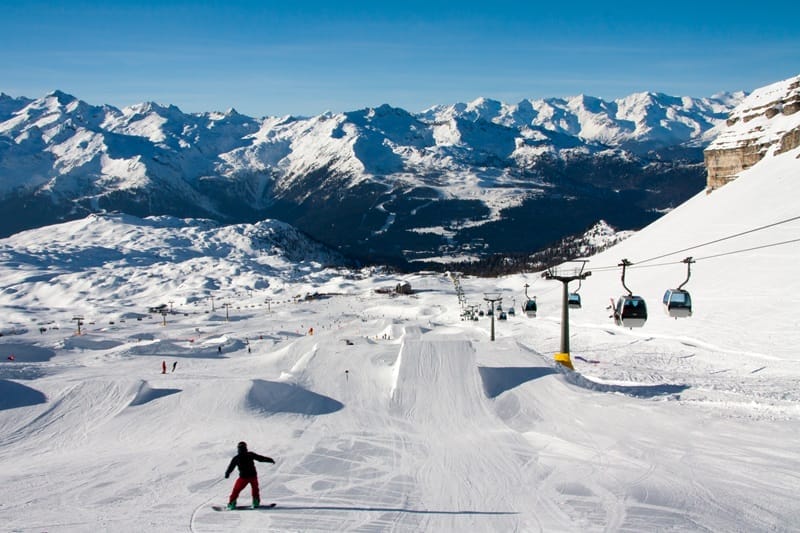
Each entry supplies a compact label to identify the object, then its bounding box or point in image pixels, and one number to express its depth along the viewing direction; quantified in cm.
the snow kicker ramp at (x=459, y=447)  1328
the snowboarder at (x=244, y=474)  1366
